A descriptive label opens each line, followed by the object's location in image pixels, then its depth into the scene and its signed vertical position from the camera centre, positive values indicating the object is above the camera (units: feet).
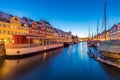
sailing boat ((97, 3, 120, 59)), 43.39 -7.13
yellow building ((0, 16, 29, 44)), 82.33 +15.81
